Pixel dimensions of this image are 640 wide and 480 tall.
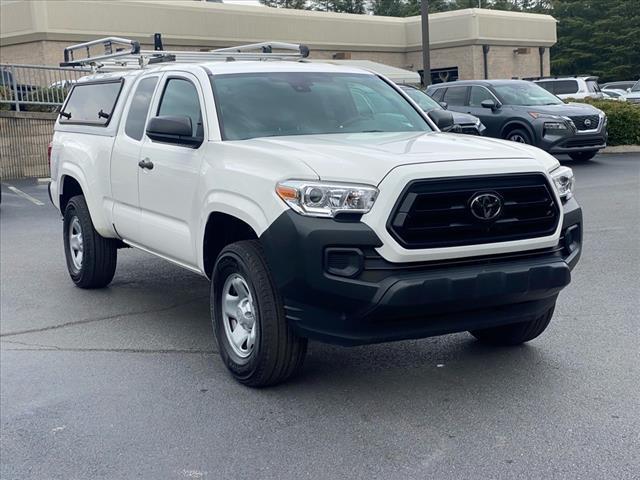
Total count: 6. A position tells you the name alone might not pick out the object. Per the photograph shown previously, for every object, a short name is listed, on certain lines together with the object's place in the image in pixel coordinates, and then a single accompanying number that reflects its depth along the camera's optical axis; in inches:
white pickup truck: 187.2
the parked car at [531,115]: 695.7
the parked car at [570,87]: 1128.2
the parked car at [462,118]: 689.0
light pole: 1158.3
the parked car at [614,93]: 1338.1
